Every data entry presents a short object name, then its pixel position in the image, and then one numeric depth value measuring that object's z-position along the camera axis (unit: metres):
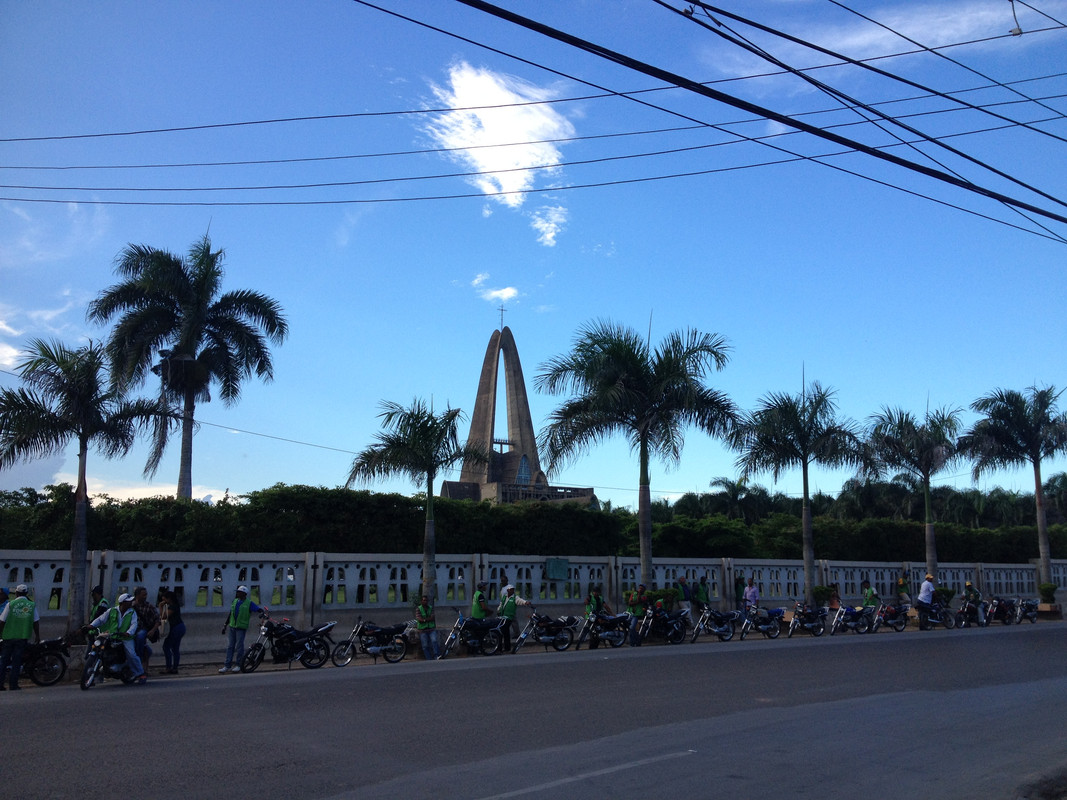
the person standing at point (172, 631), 16.88
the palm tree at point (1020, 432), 37.00
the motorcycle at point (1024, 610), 32.91
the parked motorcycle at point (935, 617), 28.72
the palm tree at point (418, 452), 22.27
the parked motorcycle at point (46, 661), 14.75
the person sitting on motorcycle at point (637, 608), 22.59
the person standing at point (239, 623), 16.91
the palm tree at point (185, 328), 29.22
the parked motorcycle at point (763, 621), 25.29
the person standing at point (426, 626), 19.33
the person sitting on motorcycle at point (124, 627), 14.36
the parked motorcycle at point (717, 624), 24.52
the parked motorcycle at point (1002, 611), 31.89
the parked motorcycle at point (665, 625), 23.11
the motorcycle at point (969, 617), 30.23
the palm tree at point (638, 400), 24.83
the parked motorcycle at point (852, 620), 27.56
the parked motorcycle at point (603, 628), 22.09
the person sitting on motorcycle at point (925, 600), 28.33
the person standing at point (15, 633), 14.10
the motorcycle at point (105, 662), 14.13
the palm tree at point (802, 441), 30.08
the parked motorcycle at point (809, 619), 26.69
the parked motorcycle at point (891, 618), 28.33
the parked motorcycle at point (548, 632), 21.31
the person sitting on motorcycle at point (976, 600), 30.70
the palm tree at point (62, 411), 18.44
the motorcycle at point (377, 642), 18.66
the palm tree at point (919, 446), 34.03
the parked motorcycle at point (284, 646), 17.25
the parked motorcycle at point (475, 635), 20.09
